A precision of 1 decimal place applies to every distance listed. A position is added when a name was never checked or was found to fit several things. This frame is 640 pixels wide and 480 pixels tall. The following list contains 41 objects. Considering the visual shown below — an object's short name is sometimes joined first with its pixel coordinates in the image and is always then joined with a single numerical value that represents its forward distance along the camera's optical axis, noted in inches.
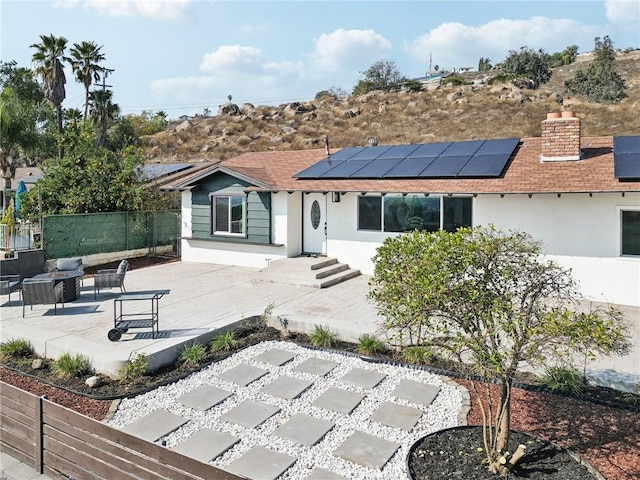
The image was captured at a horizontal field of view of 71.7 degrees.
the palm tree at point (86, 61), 1176.8
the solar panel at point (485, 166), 496.7
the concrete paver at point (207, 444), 192.7
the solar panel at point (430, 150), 598.9
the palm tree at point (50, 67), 1069.8
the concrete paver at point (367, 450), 186.9
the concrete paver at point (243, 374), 266.0
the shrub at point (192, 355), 289.3
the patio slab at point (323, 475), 175.6
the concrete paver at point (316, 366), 277.9
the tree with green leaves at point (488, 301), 161.6
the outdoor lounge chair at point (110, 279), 451.5
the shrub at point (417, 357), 287.4
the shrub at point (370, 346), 305.0
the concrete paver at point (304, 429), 204.1
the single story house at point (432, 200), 437.4
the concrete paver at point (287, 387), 248.4
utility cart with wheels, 320.8
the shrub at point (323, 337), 321.4
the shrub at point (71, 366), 273.0
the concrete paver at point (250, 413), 219.9
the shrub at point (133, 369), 267.0
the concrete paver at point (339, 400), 232.7
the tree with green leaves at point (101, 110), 1261.1
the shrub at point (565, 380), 242.7
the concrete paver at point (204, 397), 236.1
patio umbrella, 785.5
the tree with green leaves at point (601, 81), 1560.0
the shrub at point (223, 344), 313.6
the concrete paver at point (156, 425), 209.0
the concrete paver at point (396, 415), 216.8
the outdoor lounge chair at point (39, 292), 381.4
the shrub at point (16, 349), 306.2
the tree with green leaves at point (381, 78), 2126.0
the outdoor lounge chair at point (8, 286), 425.4
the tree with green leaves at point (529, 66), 1948.6
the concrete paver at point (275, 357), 293.4
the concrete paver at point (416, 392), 239.5
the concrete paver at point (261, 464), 178.5
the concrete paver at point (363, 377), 259.6
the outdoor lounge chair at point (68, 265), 478.0
